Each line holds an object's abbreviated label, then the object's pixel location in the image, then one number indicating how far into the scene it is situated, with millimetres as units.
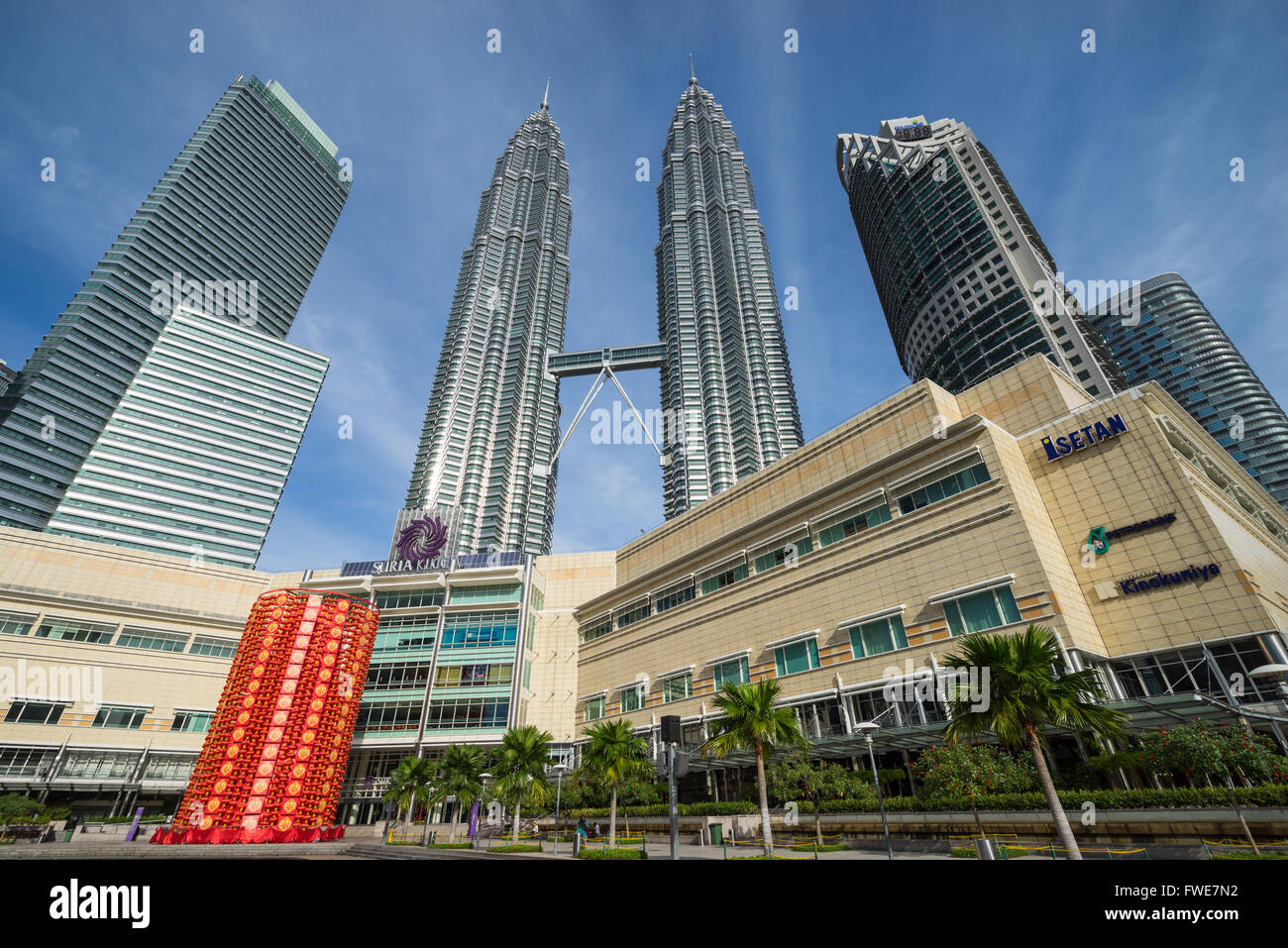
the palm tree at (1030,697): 21859
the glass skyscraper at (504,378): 137875
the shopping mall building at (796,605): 32406
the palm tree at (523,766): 41281
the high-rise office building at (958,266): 99688
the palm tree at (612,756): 39469
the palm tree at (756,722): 30781
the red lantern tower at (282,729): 46156
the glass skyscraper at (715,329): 135000
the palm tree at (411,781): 49719
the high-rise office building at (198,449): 124812
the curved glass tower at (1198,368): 132375
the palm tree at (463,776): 44344
